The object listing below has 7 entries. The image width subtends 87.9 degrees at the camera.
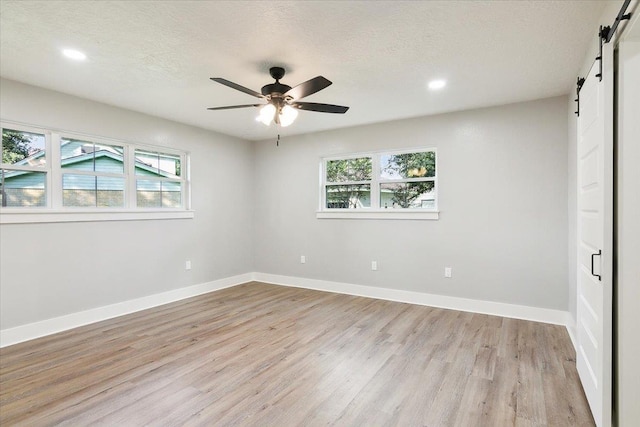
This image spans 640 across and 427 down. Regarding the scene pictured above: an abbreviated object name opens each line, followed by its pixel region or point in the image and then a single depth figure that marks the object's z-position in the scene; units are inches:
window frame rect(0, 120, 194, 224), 133.6
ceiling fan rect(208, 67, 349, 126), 112.3
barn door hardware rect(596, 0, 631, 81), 61.7
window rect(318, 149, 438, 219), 184.9
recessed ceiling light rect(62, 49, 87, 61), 106.6
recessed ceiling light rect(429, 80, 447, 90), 131.0
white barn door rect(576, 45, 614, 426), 70.3
